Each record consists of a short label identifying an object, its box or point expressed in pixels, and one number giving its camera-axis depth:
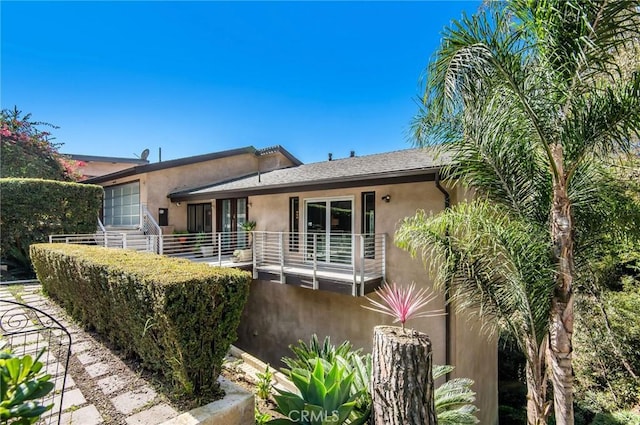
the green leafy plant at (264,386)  4.70
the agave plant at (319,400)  3.19
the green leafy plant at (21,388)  1.79
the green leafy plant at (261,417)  3.82
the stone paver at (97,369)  4.14
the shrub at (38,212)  11.09
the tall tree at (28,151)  14.60
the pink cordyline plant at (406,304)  3.41
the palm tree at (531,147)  3.69
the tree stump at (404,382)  2.88
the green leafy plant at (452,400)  3.56
